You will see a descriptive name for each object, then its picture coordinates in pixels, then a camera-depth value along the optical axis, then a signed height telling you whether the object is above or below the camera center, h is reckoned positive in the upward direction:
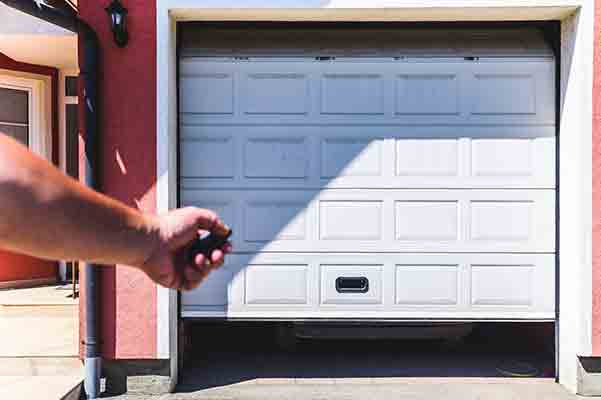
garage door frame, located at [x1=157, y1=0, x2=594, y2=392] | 5.10 +0.81
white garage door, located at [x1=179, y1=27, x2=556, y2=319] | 5.49 +0.13
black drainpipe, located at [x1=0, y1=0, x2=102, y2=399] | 5.02 +0.18
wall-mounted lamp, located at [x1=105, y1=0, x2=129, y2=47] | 5.00 +1.28
